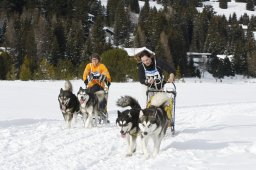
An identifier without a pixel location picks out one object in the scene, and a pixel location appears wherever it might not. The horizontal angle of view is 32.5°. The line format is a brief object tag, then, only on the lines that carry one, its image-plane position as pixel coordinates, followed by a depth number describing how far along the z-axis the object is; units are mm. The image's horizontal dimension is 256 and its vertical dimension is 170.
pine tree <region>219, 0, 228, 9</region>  146150
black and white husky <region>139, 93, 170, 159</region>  6230
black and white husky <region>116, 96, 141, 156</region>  6477
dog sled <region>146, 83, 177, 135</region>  8008
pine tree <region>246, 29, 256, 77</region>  80812
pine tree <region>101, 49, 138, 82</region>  47131
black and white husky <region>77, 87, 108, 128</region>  9445
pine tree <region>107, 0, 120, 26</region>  98675
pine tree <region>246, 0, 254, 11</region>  149250
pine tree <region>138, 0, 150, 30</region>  84512
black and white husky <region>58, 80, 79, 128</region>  9477
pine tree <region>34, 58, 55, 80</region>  45394
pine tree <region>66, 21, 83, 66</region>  62344
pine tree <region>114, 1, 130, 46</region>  84188
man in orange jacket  10164
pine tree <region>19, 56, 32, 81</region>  47431
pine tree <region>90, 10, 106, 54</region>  64438
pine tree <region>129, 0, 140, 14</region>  116969
